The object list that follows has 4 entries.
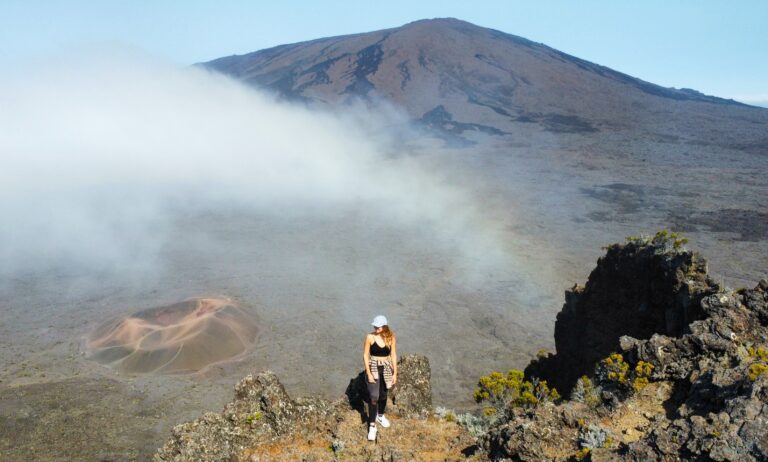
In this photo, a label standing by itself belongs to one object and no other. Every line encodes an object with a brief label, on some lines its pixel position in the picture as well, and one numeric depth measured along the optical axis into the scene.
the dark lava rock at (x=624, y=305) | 9.63
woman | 6.71
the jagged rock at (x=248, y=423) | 6.28
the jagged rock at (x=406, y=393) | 7.32
